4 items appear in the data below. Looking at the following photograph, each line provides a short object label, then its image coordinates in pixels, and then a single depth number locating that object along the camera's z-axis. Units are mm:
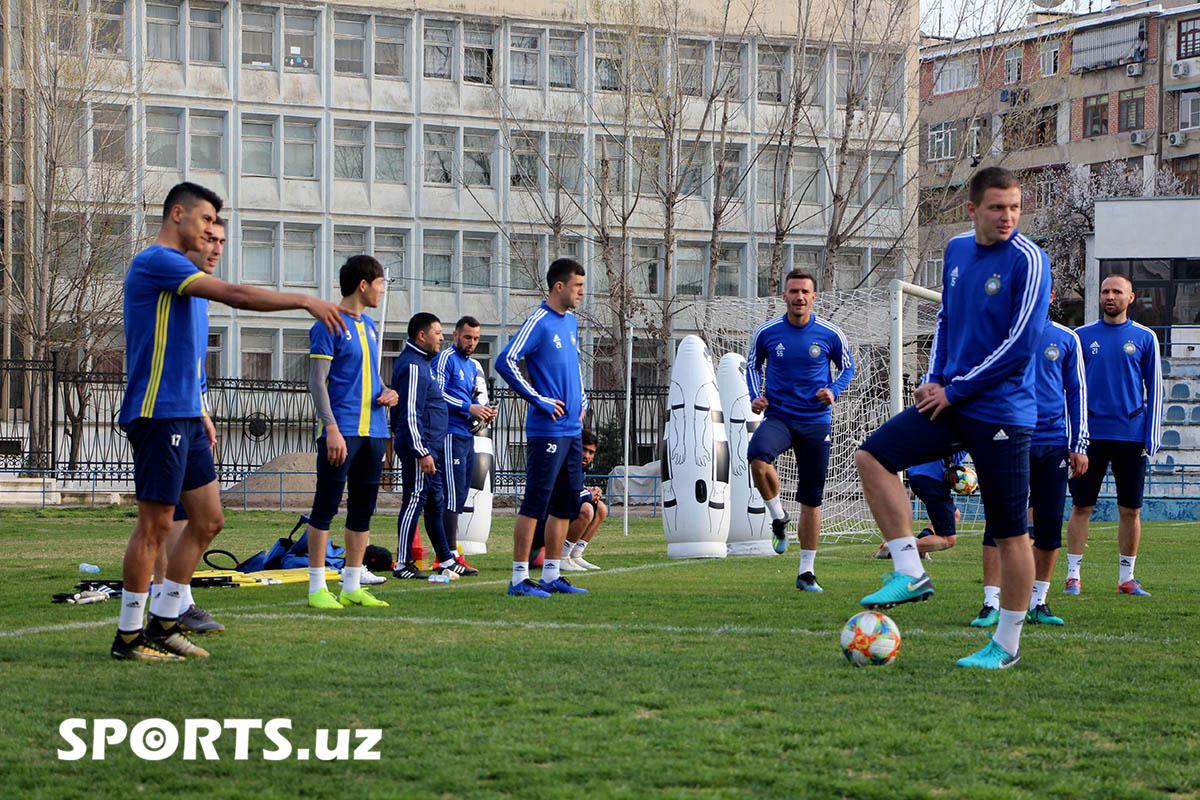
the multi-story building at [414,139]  47531
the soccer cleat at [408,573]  13227
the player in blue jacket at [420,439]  13141
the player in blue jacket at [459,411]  13500
